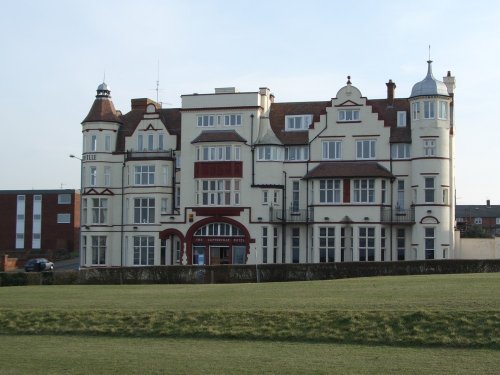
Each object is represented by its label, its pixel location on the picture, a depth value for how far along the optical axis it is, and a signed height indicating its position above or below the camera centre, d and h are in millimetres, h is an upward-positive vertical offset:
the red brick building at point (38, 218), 94438 +3638
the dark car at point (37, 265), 72938 -1314
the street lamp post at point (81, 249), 66812 +148
